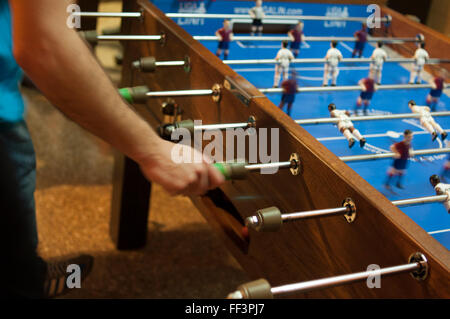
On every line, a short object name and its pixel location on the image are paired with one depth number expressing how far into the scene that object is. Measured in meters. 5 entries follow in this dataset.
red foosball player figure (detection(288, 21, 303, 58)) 2.03
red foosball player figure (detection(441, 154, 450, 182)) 1.32
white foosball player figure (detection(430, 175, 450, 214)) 1.17
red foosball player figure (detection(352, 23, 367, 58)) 2.06
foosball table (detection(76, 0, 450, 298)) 0.87
